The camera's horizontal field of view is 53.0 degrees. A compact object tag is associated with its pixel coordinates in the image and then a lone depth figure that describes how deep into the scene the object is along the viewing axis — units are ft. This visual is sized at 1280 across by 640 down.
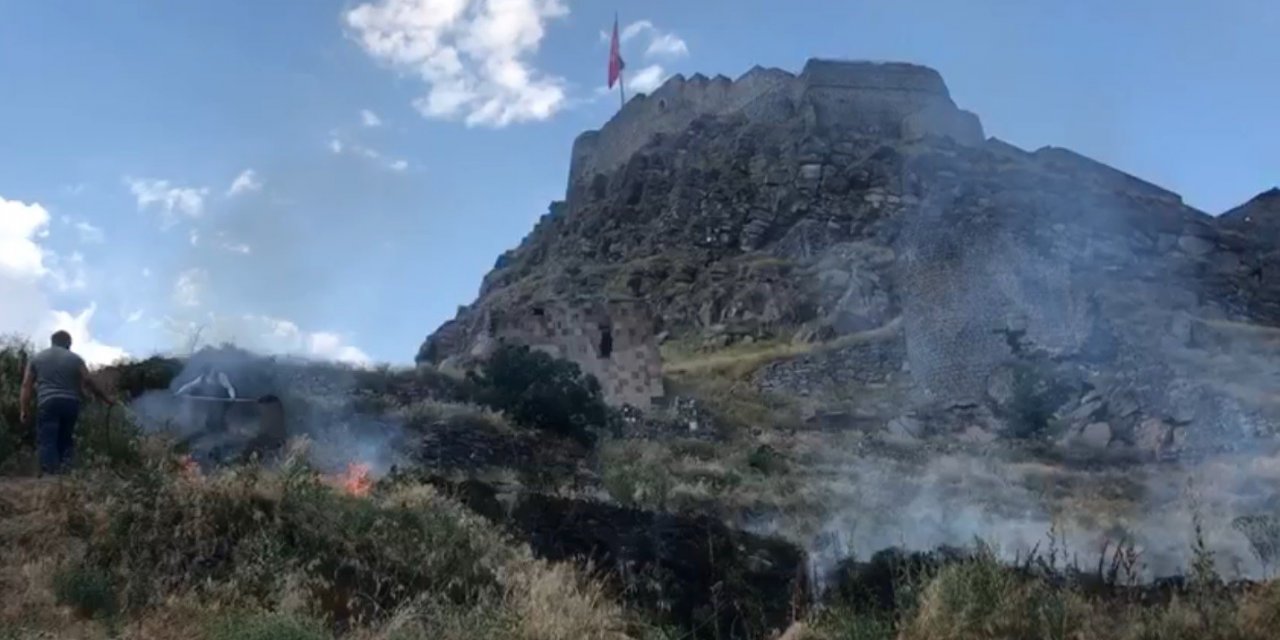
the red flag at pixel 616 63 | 156.66
